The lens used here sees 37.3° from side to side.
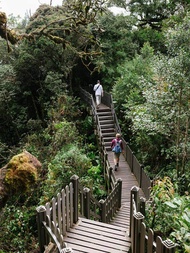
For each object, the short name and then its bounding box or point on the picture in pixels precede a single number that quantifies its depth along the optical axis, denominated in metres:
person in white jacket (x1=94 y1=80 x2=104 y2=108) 17.97
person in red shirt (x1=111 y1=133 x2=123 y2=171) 12.25
